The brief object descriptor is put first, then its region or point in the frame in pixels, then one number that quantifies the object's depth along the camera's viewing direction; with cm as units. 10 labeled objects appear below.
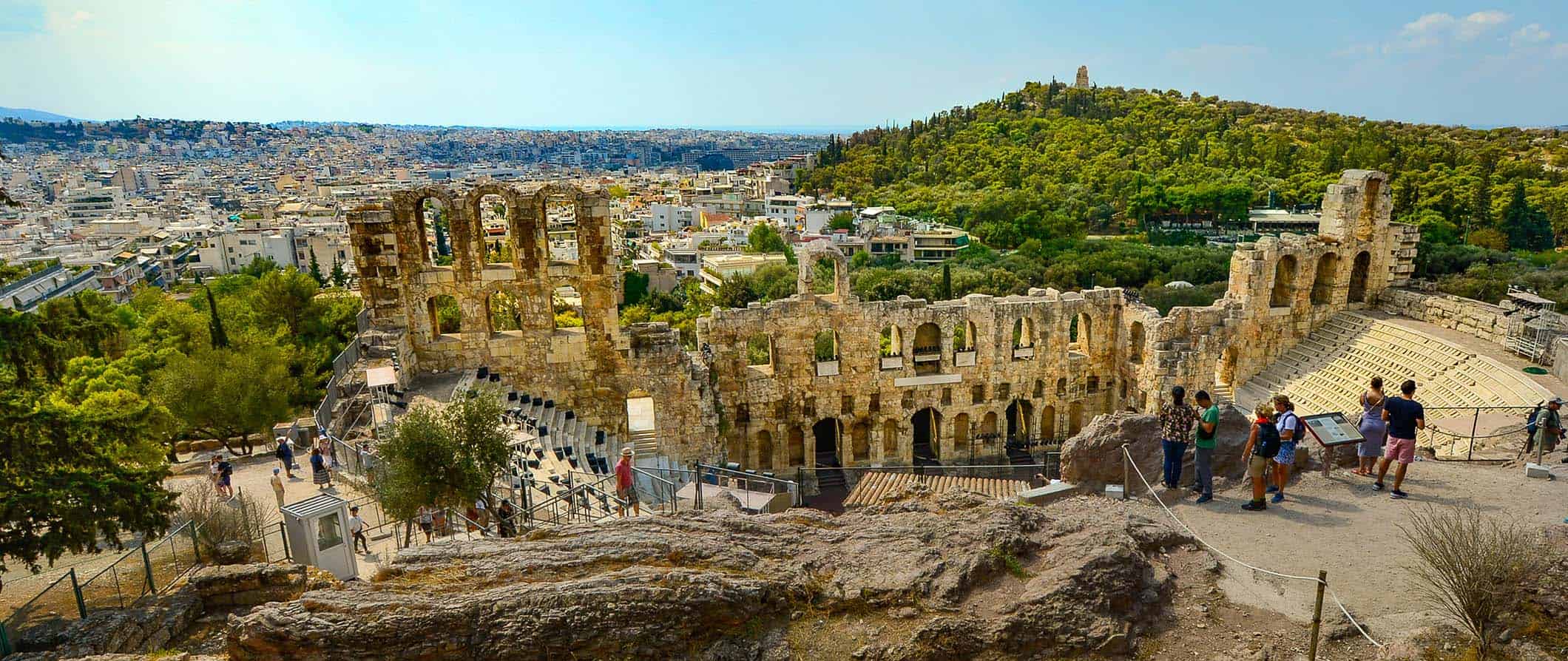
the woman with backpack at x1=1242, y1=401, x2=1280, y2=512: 1061
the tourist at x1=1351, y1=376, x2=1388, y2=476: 1163
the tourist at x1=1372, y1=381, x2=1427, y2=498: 1105
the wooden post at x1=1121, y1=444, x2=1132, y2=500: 1181
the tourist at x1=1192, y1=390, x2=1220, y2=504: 1091
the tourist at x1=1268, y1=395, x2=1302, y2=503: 1081
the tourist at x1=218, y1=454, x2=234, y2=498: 1611
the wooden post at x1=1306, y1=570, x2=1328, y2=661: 712
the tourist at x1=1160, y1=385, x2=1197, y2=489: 1119
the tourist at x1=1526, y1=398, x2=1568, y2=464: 1373
